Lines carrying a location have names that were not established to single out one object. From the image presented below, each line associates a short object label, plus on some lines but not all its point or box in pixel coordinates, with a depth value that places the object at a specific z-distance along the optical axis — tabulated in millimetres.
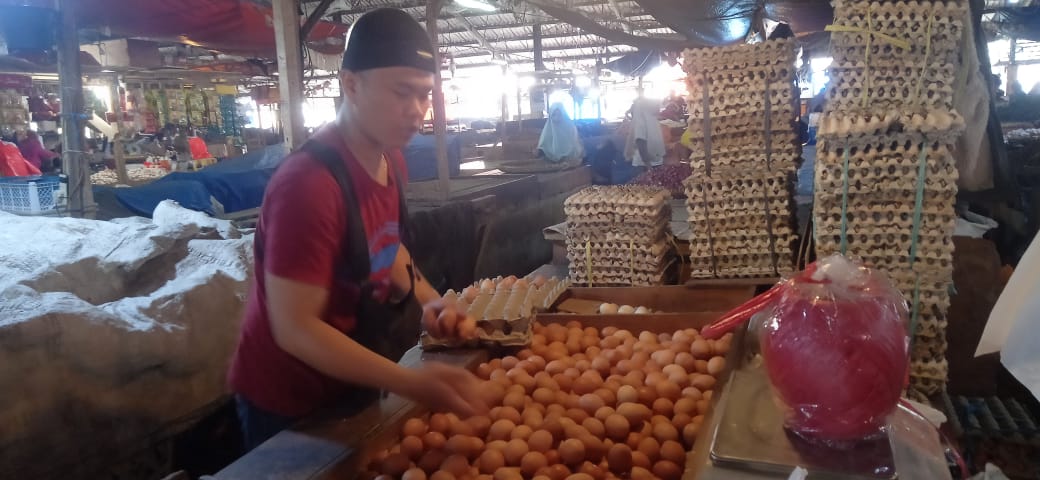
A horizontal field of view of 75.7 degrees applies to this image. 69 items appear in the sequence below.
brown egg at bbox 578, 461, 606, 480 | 2000
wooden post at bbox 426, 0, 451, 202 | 7613
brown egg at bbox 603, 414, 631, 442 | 2172
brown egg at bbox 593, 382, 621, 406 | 2391
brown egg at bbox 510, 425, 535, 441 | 2131
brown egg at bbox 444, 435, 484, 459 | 2037
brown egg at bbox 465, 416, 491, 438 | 2176
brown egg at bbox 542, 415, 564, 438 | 2160
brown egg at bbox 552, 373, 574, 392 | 2541
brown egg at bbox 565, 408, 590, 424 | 2275
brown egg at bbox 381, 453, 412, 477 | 1932
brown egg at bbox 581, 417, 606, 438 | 2166
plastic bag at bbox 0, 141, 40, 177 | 7574
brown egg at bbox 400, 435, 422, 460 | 2027
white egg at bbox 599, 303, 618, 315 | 3487
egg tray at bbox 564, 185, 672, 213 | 4051
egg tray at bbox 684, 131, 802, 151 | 3773
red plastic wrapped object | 1657
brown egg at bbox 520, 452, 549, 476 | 1980
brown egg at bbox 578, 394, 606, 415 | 2320
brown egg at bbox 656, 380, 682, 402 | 2418
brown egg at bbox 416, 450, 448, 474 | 1965
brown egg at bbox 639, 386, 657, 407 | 2393
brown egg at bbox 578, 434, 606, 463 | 2080
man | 1644
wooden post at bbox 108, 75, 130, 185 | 8016
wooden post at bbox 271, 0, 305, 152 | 5875
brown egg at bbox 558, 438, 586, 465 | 2027
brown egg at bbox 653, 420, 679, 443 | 2160
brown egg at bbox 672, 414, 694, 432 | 2234
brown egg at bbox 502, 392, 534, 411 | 2339
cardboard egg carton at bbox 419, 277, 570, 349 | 2816
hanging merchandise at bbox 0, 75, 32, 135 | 10320
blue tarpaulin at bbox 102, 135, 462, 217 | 6746
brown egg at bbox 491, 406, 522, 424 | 2250
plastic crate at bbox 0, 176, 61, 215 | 5500
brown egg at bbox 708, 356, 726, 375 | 2557
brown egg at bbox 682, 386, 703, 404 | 2379
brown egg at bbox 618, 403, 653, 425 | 2246
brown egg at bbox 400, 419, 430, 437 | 2107
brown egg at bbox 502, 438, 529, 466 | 2027
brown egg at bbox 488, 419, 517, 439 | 2152
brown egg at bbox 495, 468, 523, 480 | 1907
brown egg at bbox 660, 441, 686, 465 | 2061
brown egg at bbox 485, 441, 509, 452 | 2062
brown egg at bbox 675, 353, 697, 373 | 2639
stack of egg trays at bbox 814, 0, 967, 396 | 3037
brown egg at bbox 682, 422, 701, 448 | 2146
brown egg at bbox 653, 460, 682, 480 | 1997
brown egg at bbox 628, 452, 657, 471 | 1940
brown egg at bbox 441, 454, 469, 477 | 1938
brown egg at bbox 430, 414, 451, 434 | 2152
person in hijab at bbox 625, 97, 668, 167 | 13680
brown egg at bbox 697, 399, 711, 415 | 2291
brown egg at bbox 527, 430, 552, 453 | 2072
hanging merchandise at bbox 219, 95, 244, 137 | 13945
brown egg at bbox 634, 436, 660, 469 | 2080
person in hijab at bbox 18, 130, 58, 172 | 9070
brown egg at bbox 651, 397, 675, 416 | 2342
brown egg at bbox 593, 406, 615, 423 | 2258
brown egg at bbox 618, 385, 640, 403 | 2363
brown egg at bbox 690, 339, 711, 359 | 2730
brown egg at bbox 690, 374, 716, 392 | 2467
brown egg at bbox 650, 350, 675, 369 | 2662
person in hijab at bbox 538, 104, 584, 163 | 11938
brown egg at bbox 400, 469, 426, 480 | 1863
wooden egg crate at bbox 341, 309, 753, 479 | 1954
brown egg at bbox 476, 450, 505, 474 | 1990
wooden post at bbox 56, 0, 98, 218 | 5285
